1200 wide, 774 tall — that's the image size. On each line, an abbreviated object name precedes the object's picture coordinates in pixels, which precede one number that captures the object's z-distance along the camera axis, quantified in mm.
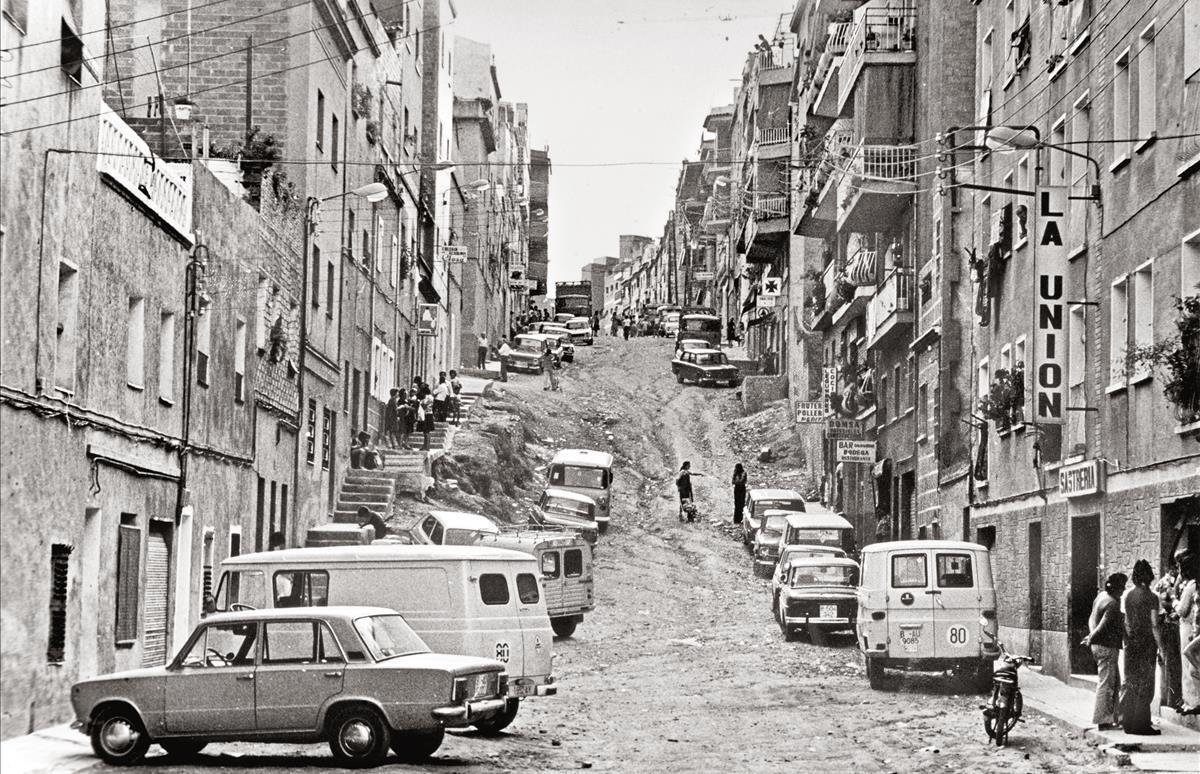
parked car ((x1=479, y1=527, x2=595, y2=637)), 32031
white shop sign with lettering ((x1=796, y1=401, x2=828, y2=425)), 50406
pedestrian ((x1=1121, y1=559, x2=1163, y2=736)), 18234
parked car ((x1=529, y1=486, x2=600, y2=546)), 46531
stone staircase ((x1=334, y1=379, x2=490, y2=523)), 42875
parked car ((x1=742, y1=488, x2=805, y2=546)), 46750
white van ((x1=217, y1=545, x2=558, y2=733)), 20516
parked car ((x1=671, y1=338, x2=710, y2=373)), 79562
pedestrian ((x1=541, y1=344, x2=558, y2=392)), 75450
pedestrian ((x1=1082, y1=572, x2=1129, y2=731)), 18734
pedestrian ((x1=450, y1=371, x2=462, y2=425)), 55238
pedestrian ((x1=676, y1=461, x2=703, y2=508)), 52344
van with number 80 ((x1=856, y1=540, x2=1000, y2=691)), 24609
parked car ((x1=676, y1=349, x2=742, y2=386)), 78062
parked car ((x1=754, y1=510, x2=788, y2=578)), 42844
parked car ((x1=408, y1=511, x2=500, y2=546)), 34375
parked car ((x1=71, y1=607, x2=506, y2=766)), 16141
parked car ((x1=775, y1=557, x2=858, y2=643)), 31031
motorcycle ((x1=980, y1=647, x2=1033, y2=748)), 18062
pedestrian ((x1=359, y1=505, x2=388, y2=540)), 37719
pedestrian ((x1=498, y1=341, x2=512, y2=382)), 77812
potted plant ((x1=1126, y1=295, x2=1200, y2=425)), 19219
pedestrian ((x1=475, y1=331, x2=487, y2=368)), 81375
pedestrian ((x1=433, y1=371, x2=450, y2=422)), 53719
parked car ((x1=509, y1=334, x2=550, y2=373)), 79188
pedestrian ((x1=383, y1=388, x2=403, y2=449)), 51125
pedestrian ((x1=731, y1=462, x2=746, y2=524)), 52344
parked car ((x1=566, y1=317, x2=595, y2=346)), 98188
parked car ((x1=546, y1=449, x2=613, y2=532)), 49750
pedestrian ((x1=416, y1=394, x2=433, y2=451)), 50000
